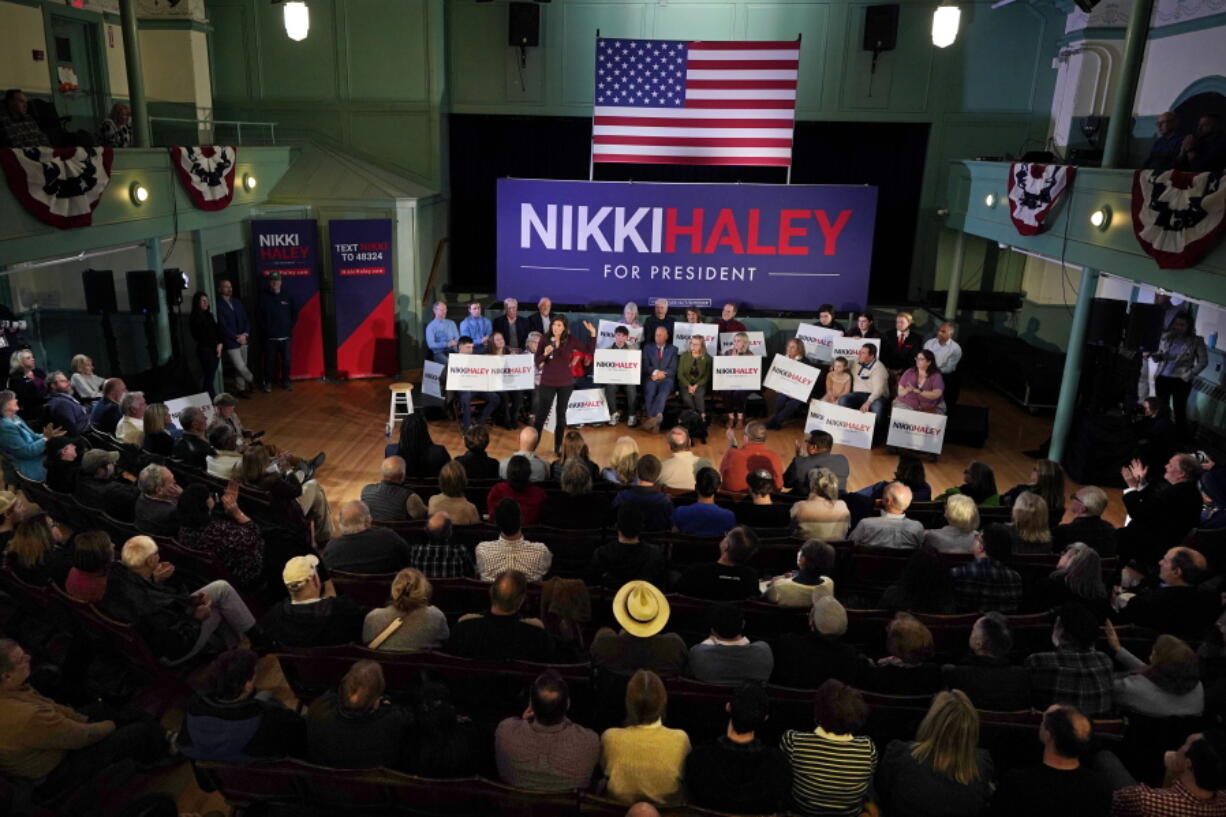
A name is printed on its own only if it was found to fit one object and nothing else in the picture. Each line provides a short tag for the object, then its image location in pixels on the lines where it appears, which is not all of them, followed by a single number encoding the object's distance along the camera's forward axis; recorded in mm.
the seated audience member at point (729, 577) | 4688
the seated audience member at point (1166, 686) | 3959
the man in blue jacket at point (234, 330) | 10852
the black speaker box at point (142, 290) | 9703
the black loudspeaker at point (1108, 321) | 8406
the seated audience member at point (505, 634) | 4145
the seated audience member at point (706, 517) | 5566
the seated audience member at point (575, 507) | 5734
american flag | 10938
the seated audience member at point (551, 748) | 3480
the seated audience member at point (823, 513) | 5645
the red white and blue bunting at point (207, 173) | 9930
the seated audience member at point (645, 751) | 3379
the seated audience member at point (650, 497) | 5719
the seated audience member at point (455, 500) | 5602
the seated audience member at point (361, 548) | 5031
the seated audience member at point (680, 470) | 6746
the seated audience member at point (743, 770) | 3266
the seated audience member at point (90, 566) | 4461
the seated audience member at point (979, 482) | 6141
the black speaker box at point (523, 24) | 13133
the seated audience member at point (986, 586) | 4832
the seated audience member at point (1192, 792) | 3258
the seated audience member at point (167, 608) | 4625
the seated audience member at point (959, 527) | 5309
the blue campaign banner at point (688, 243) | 11398
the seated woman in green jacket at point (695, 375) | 10281
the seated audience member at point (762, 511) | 5969
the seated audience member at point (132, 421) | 7273
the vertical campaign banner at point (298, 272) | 11531
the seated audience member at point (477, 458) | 6543
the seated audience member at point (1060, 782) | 3273
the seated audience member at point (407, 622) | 4258
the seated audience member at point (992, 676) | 3963
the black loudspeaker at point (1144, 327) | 8125
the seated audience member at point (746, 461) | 6707
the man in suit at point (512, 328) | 10685
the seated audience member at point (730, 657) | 4066
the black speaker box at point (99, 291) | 9352
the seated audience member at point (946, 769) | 3326
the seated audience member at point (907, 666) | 3930
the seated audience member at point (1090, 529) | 5512
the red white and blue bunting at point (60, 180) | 7402
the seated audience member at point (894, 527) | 5449
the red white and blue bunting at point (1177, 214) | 6613
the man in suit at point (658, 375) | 10320
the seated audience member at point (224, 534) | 5309
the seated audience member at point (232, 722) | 3557
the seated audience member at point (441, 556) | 5031
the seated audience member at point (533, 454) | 6578
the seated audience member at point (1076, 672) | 4039
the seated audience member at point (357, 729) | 3488
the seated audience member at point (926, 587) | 4625
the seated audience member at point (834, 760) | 3412
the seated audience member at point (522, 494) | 5785
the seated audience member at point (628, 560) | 4910
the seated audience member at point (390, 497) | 5891
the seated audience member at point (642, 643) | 4113
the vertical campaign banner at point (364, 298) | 11828
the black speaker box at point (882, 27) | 12820
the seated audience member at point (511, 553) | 4941
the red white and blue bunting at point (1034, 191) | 8953
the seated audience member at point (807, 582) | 4668
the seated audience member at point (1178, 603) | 4727
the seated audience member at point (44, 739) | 3568
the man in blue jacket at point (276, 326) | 11422
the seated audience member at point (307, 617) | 4320
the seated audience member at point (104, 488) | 5867
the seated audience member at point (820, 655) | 4074
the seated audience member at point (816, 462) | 6680
